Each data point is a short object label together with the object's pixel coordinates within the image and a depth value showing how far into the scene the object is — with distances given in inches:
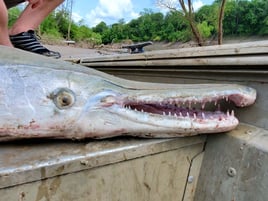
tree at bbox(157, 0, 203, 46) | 343.5
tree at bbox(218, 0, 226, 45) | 311.8
